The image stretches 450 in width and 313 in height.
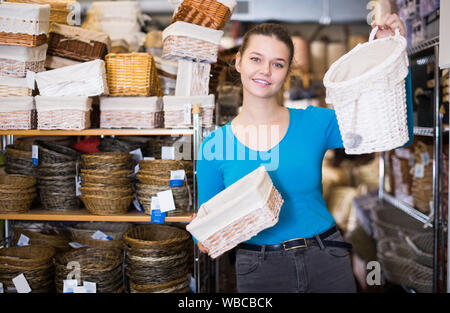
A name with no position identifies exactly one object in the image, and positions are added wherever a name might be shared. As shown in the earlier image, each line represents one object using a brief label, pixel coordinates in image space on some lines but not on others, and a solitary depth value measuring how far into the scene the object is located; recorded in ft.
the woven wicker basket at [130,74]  8.11
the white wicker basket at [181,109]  8.09
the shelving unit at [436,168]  8.66
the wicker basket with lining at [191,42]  8.05
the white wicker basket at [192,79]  8.33
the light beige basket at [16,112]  8.01
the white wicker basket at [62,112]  7.89
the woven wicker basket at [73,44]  8.44
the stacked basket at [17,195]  8.11
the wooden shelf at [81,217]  7.94
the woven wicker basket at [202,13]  8.02
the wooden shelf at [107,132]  7.90
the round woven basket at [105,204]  8.03
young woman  4.79
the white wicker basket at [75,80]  7.84
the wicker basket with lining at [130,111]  8.20
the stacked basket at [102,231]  8.81
